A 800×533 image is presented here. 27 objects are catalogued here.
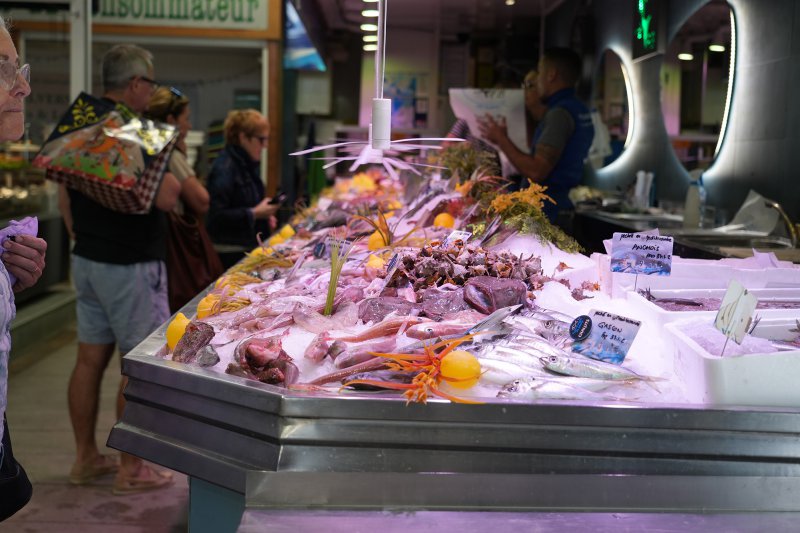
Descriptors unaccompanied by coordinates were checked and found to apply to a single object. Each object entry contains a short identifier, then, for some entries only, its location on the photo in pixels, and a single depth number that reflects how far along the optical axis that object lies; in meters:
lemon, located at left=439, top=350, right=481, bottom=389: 1.71
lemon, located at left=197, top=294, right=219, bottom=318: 2.42
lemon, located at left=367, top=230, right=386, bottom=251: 3.09
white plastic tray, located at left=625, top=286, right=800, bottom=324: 1.97
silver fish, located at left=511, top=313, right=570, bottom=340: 1.99
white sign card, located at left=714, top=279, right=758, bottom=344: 1.63
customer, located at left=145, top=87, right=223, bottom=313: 4.53
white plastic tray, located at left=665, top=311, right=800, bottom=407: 1.67
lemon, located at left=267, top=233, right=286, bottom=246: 4.02
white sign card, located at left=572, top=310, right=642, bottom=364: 1.81
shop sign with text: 9.05
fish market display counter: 1.64
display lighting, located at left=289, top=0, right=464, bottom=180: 2.09
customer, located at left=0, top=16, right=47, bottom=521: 1.85
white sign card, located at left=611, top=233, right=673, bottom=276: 2.20
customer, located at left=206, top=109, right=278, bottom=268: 5.45
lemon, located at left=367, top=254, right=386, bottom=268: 2.69
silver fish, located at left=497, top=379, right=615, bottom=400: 1.70
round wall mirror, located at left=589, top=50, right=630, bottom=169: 7.32
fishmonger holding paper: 4.38
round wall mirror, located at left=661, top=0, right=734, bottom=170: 5.18
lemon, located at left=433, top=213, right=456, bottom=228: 3.27
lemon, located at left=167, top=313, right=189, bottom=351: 2.11
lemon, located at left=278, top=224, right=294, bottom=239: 4.27
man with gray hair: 3.77
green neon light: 6.30
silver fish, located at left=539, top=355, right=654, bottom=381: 1.77
